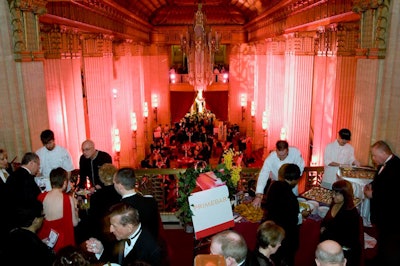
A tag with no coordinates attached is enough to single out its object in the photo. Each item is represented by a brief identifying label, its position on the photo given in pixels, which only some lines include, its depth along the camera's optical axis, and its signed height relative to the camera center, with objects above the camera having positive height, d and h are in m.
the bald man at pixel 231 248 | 2.64 -1.32
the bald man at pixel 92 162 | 5.67 -1.53
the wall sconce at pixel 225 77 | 24.64 -1.17
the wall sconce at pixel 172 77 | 25.12 -1.15
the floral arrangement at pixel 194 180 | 4.25 -1.40
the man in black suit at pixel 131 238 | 2.94 -1.42
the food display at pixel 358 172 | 5.18 -1.59
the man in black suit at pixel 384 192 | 4.40 -1.63
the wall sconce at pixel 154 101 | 23.23 -2.52
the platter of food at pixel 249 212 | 4.87 -2.02
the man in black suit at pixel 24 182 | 4.23 -1.41
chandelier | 13.50 +0.38
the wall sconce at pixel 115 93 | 13.61 -1.17
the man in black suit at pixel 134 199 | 3.61 -1.34
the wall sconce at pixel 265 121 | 16.89 -2.80
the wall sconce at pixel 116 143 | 12.26 -2.68
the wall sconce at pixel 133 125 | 16.31 -2.79
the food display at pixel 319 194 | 5.31 -1.97
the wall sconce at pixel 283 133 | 12.80 -2.53
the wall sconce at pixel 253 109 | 20.79 -2.79
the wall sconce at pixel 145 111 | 20.00 -2.74
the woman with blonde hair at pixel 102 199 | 4.10 -1.50
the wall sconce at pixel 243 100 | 23.66 -2.58
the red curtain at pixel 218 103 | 25.77 -2.99
